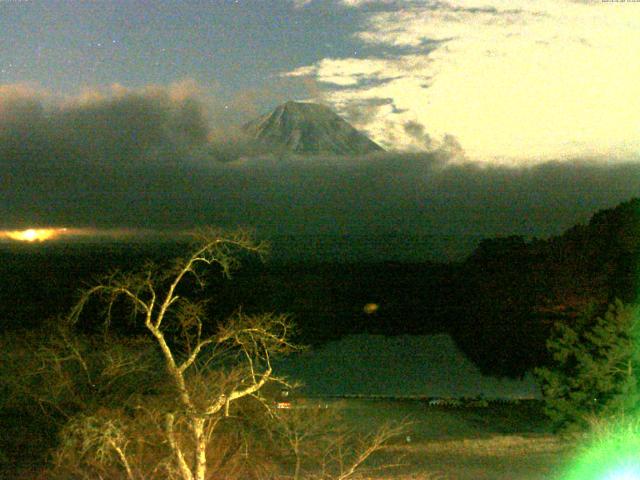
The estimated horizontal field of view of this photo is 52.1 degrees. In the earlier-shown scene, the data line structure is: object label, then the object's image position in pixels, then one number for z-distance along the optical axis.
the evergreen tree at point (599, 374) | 12.45
